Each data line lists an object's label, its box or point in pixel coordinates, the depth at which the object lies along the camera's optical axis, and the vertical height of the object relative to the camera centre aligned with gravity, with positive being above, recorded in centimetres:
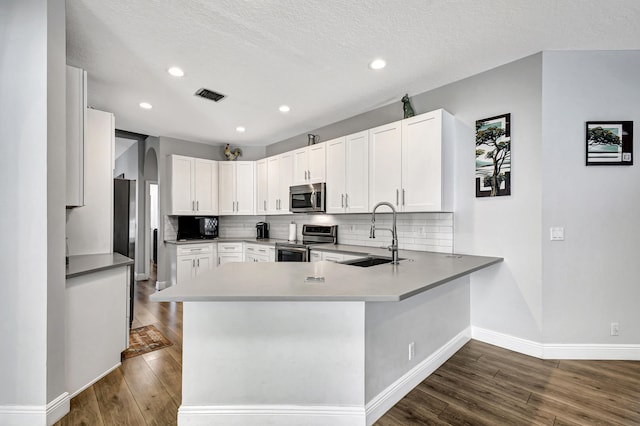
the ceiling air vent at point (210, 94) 341 +135
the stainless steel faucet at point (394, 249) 241 -30
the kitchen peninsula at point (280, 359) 172 -84
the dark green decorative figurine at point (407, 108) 334 +115
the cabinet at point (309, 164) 426 +70
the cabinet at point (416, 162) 299 +52
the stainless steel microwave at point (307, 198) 421 +20
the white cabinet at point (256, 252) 491 -68
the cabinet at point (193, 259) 492 -79
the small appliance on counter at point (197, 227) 547 -29
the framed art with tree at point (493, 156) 283 +53
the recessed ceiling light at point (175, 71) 288 +135
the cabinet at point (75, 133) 210 +55
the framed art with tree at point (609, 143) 258 +59
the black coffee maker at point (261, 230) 573 -35
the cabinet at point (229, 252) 536 -71
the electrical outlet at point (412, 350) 217 -100
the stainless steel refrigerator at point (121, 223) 354 -13
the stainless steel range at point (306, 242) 415 -46
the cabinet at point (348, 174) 366 +49
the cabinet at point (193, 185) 514 +46
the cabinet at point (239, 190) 561 +40
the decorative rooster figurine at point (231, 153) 578 +113
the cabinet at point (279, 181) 487 +51
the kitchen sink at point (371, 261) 301 -49
